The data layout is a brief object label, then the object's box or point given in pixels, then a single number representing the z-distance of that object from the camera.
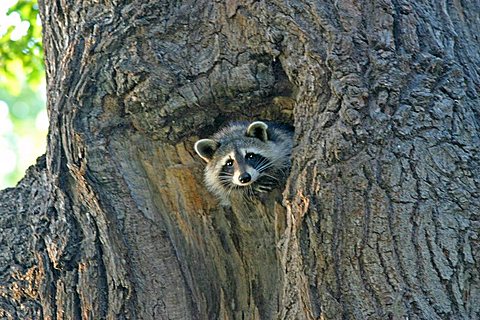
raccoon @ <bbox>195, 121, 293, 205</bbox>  9.96
